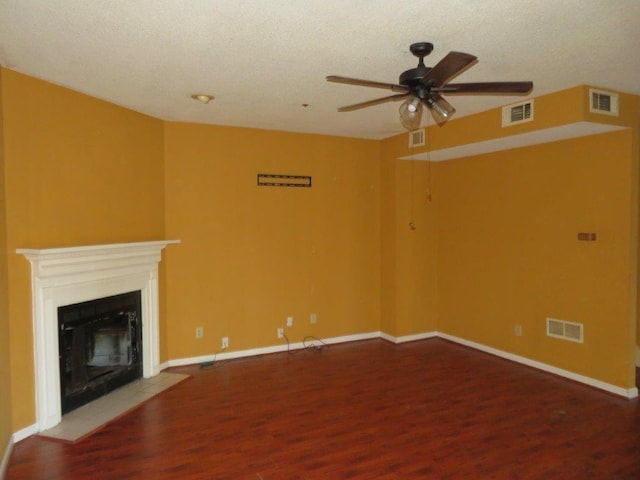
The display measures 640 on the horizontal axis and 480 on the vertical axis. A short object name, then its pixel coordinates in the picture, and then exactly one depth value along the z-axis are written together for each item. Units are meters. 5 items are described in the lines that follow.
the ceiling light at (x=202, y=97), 3.59
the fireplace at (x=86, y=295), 3.14
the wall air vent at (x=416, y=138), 4.90
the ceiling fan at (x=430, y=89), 2.12
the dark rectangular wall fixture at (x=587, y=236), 3.93
